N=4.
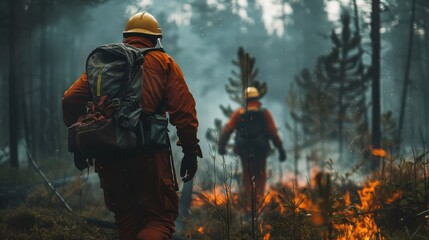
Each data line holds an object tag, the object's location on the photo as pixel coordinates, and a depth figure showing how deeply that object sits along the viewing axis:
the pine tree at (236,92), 10.92
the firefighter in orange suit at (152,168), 3.37
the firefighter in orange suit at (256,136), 8.40
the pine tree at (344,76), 18.27
